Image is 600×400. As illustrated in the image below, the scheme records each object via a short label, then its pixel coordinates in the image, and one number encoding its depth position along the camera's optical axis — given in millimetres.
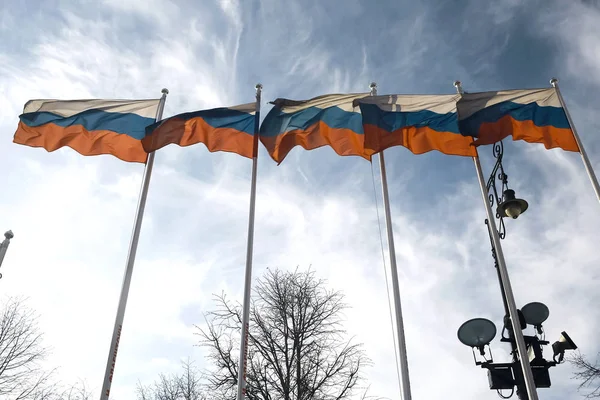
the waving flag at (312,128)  11484
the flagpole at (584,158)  10625
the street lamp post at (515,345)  7941
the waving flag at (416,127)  11242
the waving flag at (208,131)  11633
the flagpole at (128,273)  8628
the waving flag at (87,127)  11680
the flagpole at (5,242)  14305
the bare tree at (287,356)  17391
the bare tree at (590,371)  14997
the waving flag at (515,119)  11078
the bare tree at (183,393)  23600
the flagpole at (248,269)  8797
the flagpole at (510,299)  7703
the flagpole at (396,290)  8500
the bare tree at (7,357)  20775
